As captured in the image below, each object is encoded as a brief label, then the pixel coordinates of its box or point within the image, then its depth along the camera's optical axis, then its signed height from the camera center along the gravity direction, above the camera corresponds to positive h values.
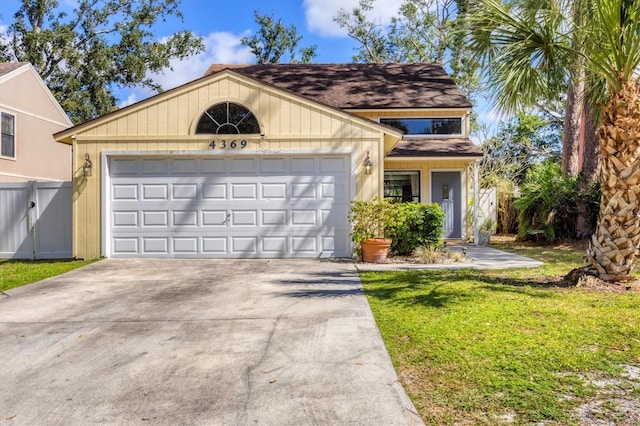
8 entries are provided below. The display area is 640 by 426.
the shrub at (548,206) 12.95 +0.21
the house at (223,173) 9.95 +1.00
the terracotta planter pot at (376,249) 9.22 -0.73
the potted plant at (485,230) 13.55 -0.53
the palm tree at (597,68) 5.99 +2.23
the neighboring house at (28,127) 15.74 +3.54
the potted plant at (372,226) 9.26 -0.25
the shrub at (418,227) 9.64 -0.28
